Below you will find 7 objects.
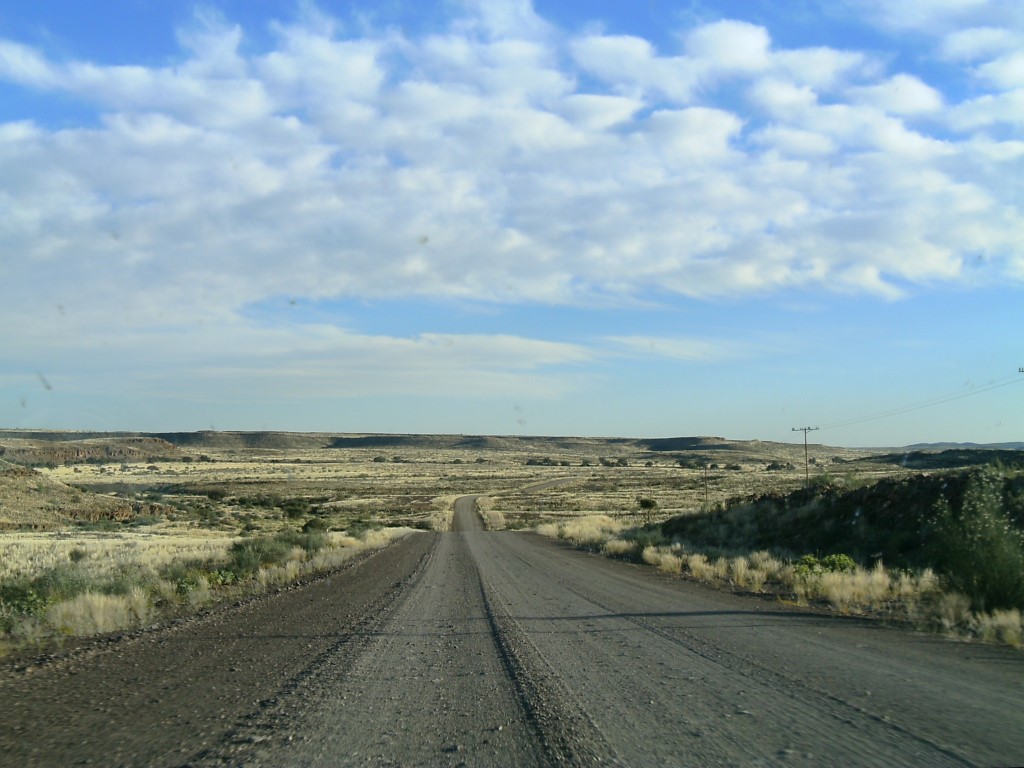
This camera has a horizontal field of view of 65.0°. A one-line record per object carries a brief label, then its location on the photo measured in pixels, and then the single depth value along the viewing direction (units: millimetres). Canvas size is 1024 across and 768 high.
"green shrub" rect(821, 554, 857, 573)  21872
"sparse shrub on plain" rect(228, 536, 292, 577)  25812
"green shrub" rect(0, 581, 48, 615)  15023
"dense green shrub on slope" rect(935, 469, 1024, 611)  13836
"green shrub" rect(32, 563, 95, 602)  16736
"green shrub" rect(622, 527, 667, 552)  34469
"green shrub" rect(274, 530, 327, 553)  33438
